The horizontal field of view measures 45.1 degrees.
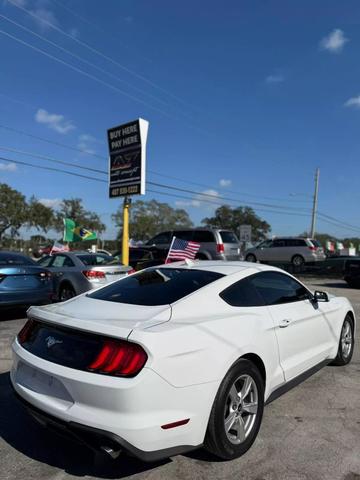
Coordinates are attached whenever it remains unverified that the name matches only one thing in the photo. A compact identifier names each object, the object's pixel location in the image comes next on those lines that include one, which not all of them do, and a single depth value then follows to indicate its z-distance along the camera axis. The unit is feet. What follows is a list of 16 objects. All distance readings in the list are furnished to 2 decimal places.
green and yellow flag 93.84
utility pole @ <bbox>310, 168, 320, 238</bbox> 134.62
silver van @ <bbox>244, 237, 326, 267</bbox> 83.15
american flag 47.15
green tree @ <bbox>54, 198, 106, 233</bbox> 288.51
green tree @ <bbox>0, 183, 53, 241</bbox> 200.54
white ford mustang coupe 9.06
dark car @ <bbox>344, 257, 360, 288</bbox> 55.62
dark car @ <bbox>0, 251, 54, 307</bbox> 27.17
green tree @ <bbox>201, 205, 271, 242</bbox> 343.67
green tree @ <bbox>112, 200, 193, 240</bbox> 292.61
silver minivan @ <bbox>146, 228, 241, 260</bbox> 62.69
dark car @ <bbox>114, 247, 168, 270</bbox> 59.21
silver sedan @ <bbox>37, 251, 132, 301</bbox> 32.71
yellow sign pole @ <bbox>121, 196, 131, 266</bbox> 53.16
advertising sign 53.52
